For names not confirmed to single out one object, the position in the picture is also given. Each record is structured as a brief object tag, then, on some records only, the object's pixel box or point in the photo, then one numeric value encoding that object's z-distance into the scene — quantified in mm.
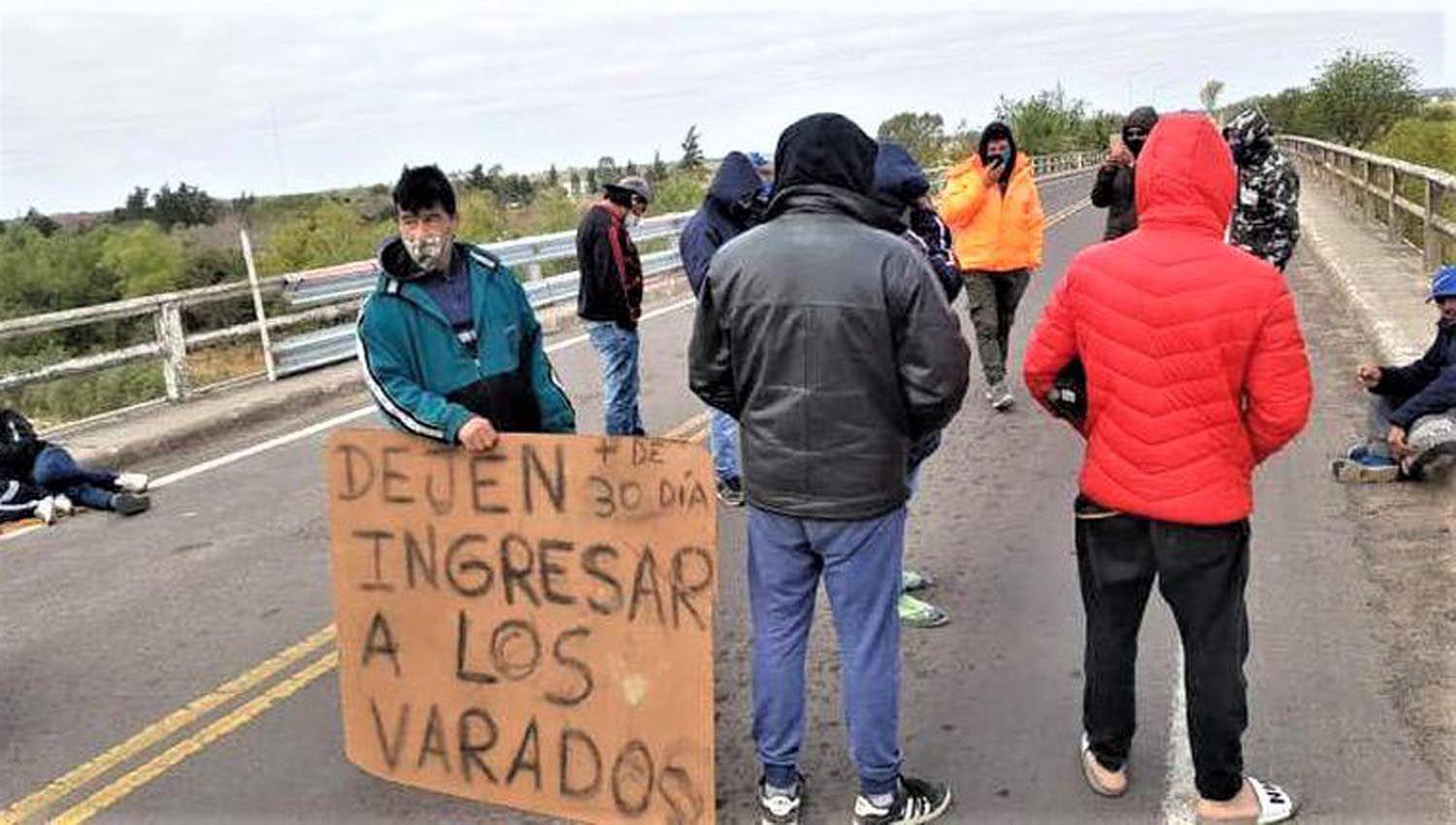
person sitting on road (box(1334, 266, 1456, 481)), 5793
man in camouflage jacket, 7105
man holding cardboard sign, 3672
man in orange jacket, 7945
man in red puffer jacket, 3104
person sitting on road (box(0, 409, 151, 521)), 7344
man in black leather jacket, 3109
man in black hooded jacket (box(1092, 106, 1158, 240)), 7852
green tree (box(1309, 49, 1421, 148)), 75250
